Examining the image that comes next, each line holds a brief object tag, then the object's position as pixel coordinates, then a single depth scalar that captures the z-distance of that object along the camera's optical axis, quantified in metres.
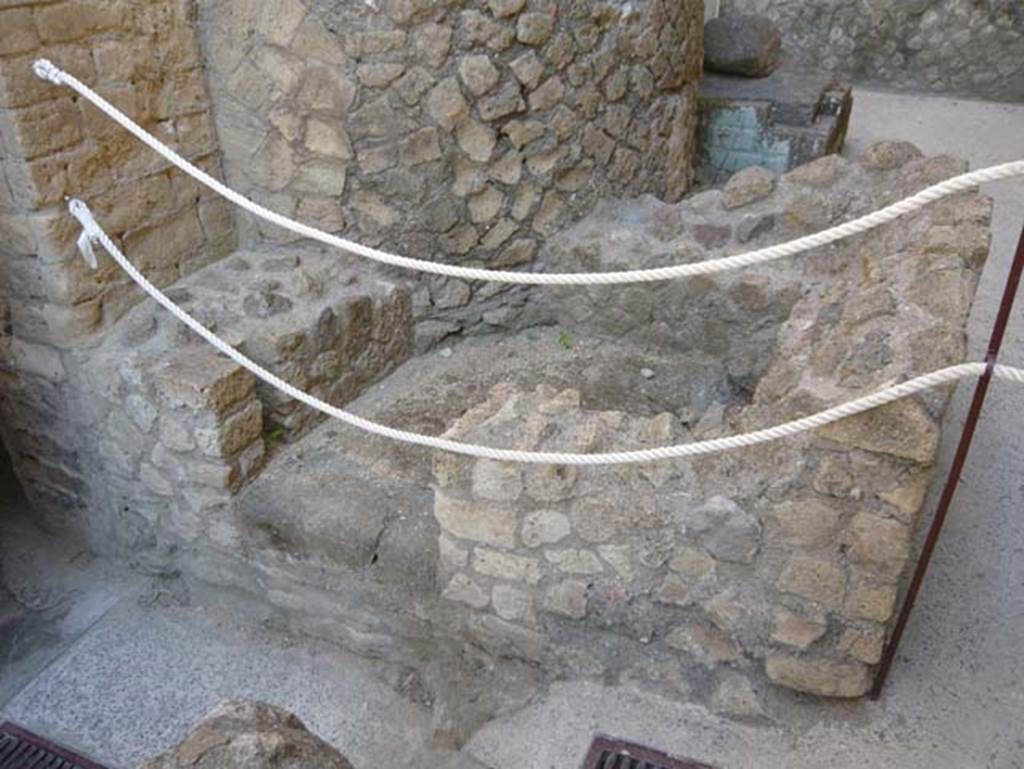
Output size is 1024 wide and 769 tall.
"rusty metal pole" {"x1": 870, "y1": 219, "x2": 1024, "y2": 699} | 1.75
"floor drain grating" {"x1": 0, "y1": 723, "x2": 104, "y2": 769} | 2.48
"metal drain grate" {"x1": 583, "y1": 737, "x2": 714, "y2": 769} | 2.20
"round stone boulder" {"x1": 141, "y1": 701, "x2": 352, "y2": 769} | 1.44
